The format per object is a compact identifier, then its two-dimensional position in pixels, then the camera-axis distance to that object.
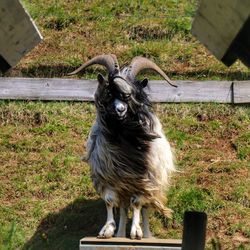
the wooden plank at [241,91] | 9.99
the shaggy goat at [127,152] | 6.87
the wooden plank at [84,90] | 10.04
